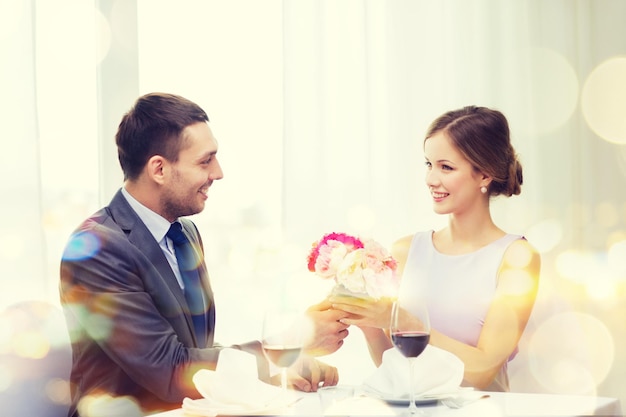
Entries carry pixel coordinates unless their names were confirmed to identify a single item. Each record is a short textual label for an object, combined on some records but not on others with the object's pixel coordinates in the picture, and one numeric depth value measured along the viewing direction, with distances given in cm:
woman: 273
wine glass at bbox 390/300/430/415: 216
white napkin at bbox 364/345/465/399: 222
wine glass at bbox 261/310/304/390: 218
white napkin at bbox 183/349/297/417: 215
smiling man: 238
